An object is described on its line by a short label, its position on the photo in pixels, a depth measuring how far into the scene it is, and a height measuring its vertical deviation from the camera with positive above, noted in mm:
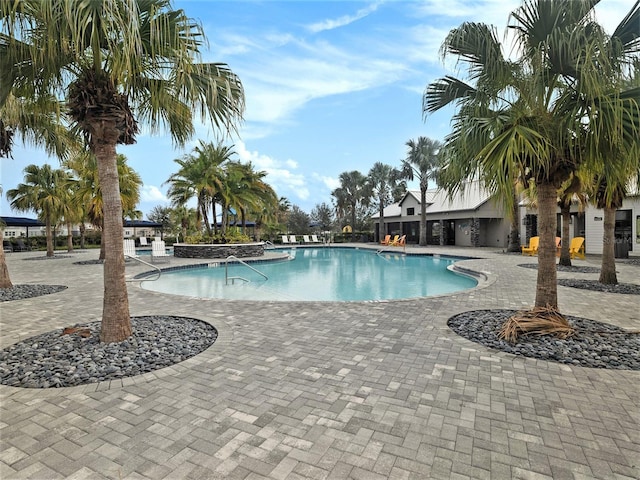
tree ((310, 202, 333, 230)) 43941 +2241
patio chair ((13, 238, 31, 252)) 24953 -1015
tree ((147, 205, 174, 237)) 41738 +2391
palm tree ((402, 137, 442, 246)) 26828 +5522
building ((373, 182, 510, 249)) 26109 +822
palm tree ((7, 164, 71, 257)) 18641 +2218
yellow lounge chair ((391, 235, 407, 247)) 28125 -916
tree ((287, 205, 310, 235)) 41281 +1135
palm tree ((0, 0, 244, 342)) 3604 +1949
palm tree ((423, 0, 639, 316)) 3943 +1703
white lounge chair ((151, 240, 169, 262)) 16062 -832
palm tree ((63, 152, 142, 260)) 15414 +2045
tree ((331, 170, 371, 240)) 36219 +4512
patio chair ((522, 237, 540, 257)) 18070 -950
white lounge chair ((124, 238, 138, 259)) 13837 -693
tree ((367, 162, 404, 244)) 32062 +4706
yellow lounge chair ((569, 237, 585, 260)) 16031 -737
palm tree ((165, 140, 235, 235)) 18969 +3270
